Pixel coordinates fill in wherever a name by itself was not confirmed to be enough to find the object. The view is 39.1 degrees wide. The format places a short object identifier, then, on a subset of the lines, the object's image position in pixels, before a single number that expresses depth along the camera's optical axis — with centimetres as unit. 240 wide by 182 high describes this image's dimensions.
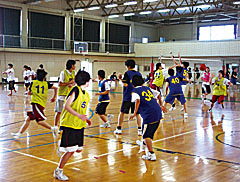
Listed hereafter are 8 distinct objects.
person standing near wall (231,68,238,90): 2708
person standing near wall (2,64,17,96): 1938
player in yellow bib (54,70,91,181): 496
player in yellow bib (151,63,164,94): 1355
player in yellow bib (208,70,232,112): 1305
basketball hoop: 3441
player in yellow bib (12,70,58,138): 761
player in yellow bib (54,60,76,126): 832
